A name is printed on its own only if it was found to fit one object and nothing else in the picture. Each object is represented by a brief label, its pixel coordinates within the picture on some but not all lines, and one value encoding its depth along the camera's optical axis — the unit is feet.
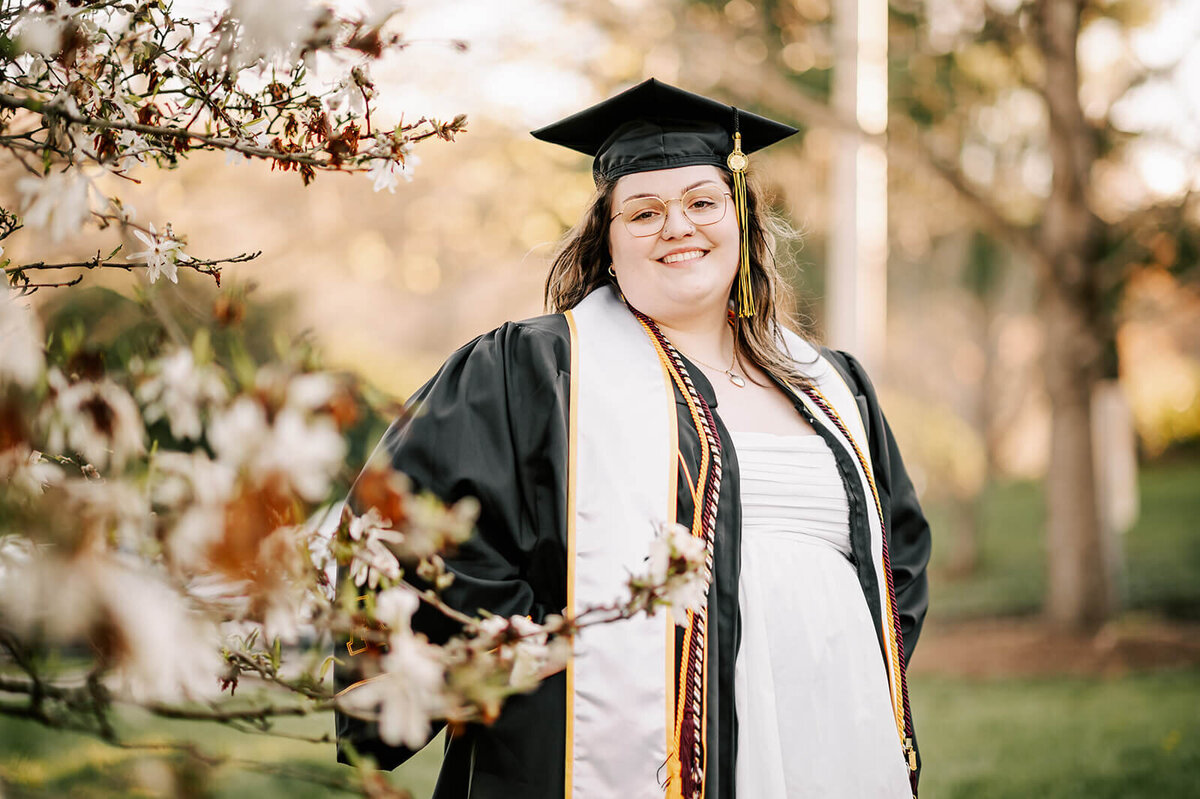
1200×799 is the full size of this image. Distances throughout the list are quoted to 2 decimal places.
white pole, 26.99
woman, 7.03
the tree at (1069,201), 26.84
